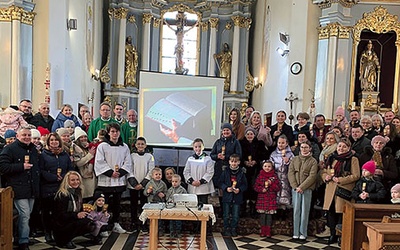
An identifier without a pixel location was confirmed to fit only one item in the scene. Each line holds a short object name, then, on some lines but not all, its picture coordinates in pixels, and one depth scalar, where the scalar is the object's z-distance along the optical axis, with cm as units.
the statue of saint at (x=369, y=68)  1087
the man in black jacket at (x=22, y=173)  478
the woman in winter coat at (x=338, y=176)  554
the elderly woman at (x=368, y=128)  644
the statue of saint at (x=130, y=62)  1473
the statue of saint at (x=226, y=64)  1533
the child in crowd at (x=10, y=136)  526
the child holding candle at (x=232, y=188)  600
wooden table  472
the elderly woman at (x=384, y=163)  545
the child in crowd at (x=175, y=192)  577
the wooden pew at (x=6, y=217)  436
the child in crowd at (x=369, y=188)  524
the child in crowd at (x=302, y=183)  595
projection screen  698
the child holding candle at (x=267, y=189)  605
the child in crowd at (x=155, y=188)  579
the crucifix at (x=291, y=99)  1080
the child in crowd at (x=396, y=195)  491
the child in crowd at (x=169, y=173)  601
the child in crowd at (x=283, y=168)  617
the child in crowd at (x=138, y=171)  597
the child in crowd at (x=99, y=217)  539
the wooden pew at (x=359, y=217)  470
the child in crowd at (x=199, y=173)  608
